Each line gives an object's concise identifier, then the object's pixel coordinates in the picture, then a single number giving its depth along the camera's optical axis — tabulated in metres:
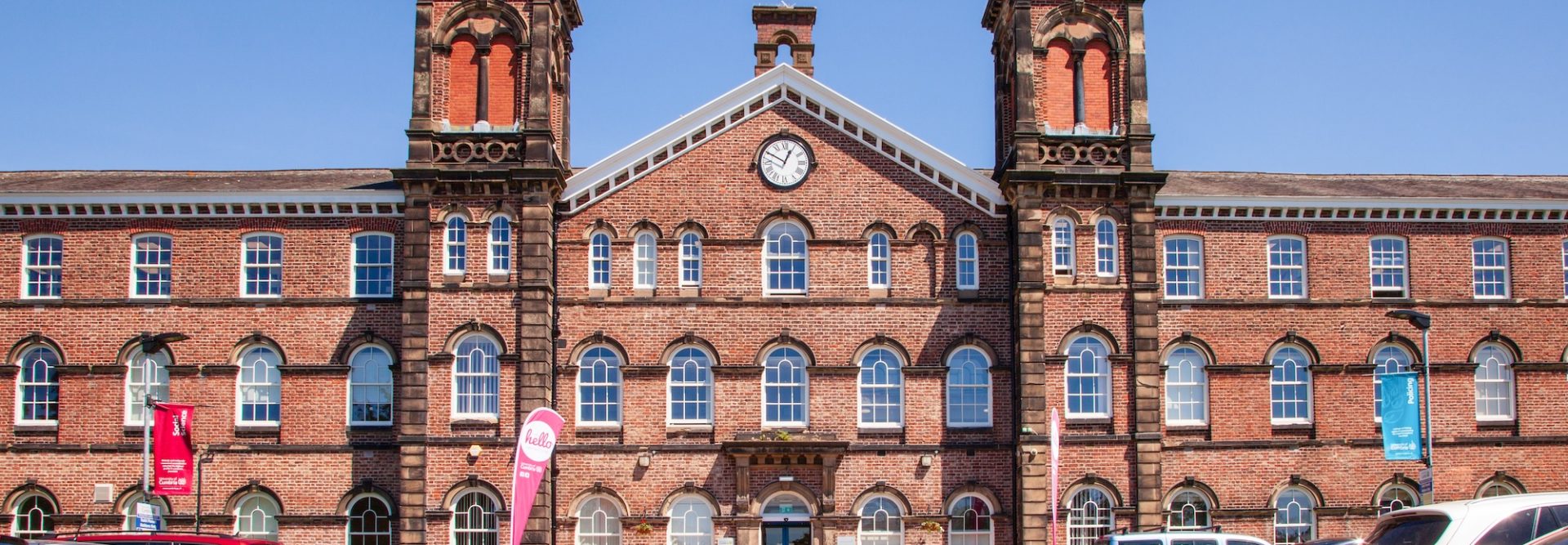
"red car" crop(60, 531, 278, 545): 26.62
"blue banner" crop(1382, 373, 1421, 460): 28.61
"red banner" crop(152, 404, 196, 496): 30.91
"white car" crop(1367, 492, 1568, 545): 16.61
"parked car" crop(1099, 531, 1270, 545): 24.48
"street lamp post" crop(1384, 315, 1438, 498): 27.52
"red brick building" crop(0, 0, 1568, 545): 32.84
